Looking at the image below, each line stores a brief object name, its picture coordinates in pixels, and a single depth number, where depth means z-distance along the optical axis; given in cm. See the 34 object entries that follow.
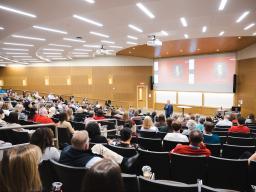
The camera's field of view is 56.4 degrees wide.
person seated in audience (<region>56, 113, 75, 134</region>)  607
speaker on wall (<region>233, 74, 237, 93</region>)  1762
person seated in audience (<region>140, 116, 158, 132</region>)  675
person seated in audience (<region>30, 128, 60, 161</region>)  334
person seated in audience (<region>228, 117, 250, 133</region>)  709
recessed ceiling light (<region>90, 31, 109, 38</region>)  1136
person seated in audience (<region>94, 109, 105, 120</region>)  873
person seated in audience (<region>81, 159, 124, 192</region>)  134
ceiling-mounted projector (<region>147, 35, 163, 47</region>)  1120
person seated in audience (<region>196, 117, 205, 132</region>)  784
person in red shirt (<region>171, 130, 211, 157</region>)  389
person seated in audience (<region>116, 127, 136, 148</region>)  410
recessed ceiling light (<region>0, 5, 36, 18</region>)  683
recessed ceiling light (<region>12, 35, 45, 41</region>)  1148
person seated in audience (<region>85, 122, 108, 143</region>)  452
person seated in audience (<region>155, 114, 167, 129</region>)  777
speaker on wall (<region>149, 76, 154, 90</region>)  2328
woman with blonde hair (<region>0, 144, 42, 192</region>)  181
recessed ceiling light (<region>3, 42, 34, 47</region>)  1359
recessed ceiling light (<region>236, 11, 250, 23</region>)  835
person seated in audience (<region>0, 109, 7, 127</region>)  588
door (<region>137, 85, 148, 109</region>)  2384
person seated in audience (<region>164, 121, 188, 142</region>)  531
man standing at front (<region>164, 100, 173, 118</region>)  1602
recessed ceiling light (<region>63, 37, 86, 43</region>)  1298
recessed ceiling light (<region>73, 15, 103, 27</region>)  849
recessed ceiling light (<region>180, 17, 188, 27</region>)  905
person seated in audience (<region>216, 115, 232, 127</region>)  917
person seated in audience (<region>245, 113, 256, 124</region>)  1113
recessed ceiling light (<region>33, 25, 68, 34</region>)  967
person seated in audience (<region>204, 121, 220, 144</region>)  546
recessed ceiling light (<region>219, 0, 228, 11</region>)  705
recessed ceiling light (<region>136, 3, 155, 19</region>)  729
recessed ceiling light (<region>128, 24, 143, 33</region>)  1015
